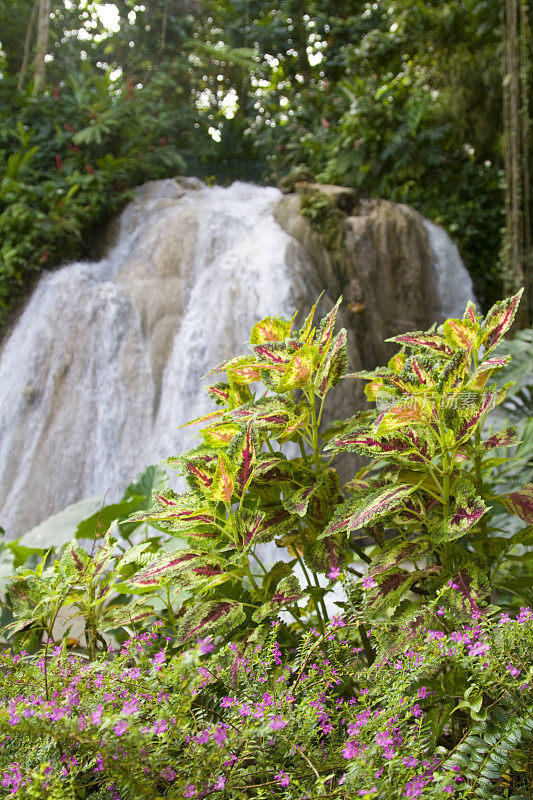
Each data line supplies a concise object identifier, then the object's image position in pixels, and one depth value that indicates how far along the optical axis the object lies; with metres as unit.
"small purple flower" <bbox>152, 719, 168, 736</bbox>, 0.65
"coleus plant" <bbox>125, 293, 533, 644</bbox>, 0.97
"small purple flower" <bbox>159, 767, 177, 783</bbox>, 0.68
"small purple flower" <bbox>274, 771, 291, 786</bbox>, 0.65
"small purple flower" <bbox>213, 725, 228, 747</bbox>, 0.65
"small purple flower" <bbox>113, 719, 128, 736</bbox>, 0.63
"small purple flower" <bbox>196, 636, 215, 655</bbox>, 0.71
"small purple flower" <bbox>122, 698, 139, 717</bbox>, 0.64
